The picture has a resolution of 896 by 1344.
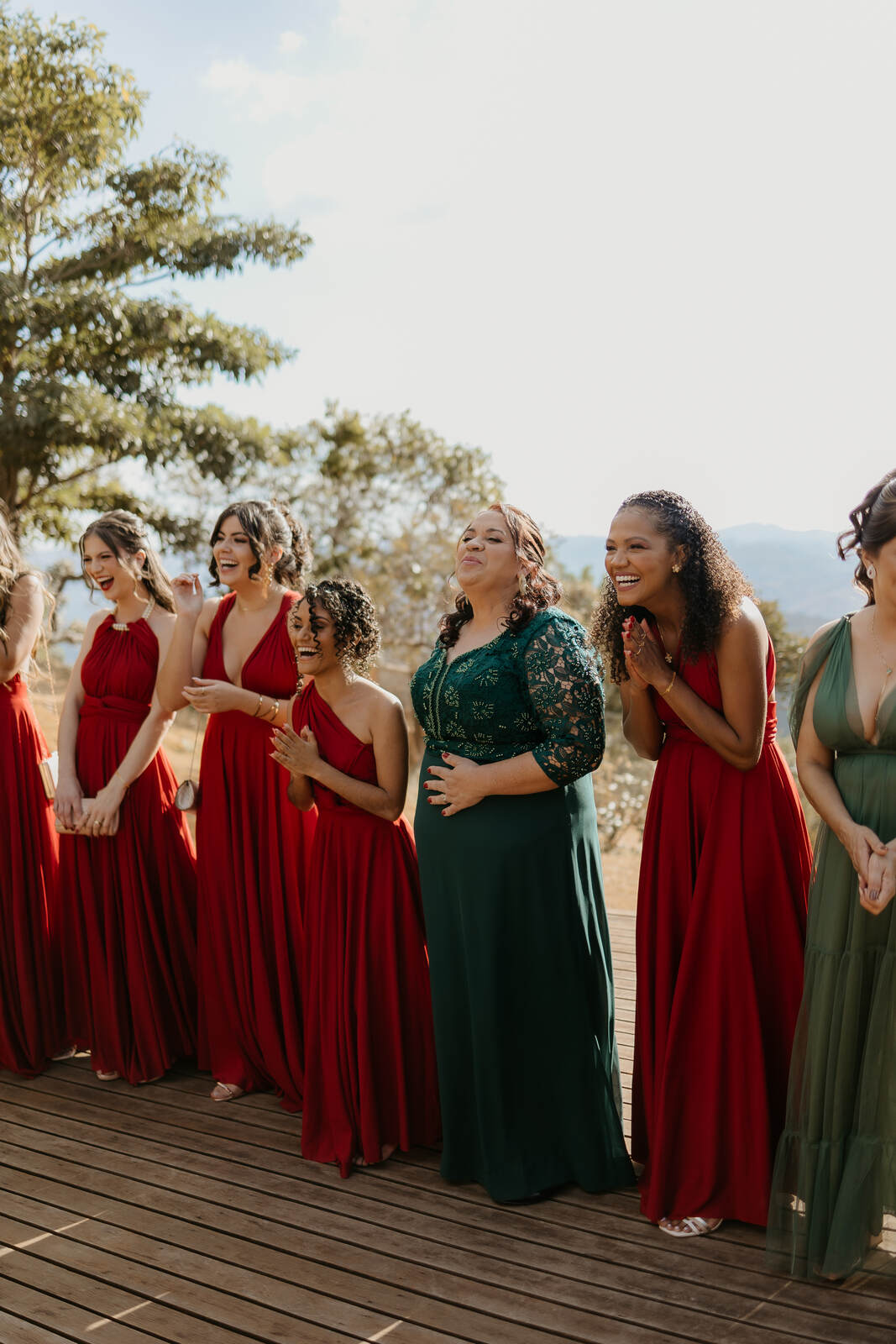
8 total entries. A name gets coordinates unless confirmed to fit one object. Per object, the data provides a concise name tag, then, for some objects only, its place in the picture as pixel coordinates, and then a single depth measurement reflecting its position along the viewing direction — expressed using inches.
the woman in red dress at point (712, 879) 122.8
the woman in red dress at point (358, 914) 143.8
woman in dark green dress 129.6
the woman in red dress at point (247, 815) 163.6
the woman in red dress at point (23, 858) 181.5
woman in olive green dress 111.0
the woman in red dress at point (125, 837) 175.8
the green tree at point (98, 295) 567.2
